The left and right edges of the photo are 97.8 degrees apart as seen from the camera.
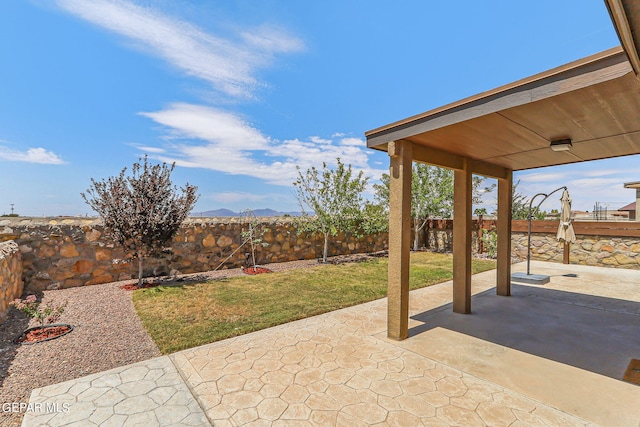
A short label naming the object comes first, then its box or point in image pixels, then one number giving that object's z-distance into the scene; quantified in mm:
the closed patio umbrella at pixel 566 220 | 8469
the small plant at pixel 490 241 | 11961
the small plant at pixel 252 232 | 9289
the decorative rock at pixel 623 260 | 9477
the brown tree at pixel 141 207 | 6652
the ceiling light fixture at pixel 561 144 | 3760
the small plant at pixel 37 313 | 4293
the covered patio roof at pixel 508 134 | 2305
